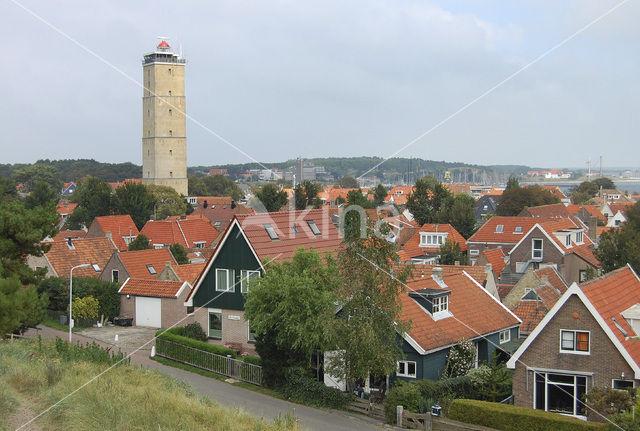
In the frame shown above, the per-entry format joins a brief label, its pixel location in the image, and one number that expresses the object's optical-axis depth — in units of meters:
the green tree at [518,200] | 96.31
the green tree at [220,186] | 180.50
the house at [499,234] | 64.12
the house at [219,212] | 94.84
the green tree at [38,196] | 101.38
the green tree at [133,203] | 85.88
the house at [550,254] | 52.25
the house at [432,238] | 68.06
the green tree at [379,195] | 131.77
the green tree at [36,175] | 163.25
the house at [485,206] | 131.12
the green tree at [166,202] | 108.00
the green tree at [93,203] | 89.00
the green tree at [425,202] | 85.62
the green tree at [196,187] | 166.38
